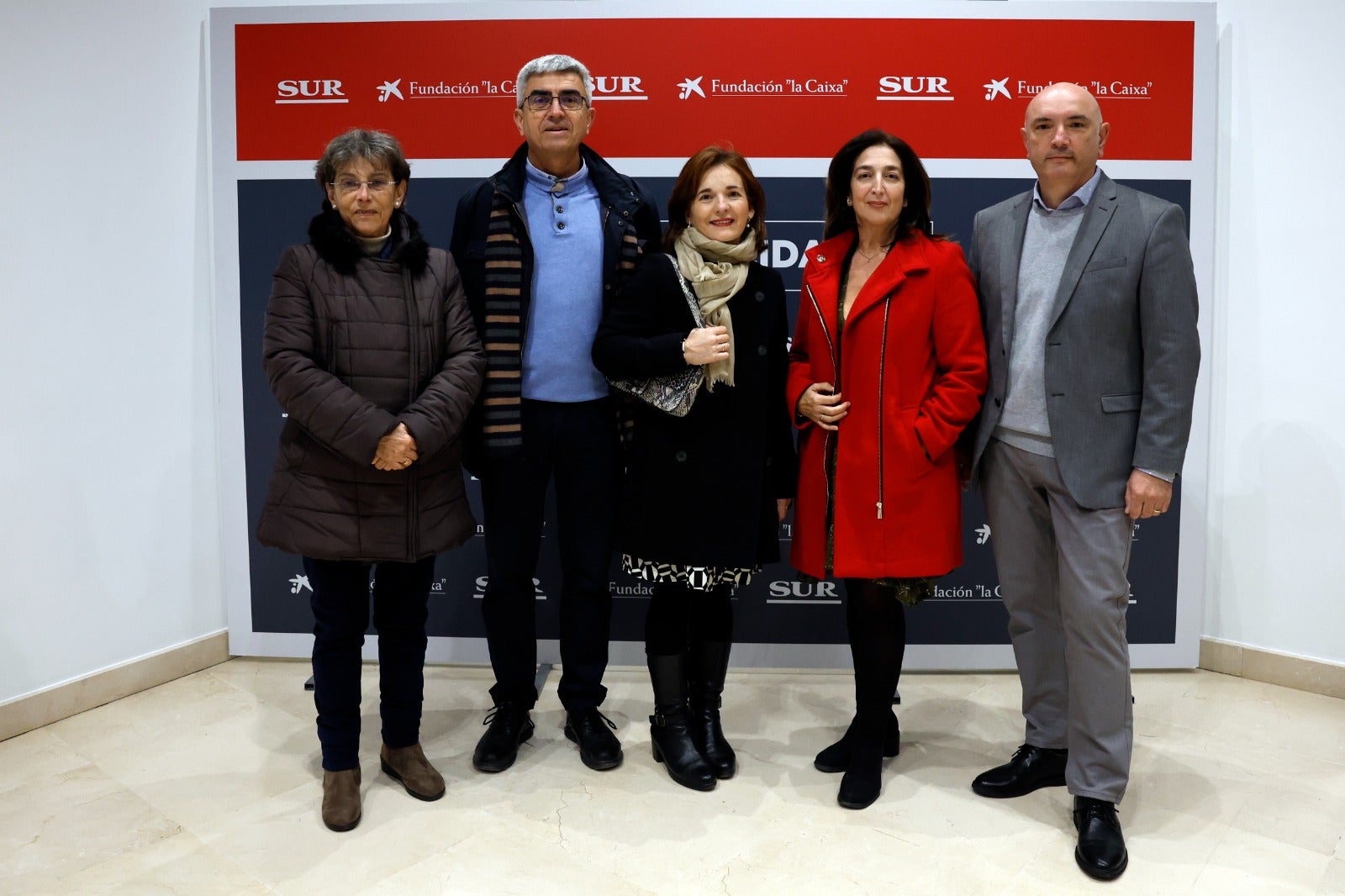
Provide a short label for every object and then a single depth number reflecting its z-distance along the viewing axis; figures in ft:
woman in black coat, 8.56
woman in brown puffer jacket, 8.04
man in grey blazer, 7.71
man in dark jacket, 8.96
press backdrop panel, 11.55
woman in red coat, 8.23
